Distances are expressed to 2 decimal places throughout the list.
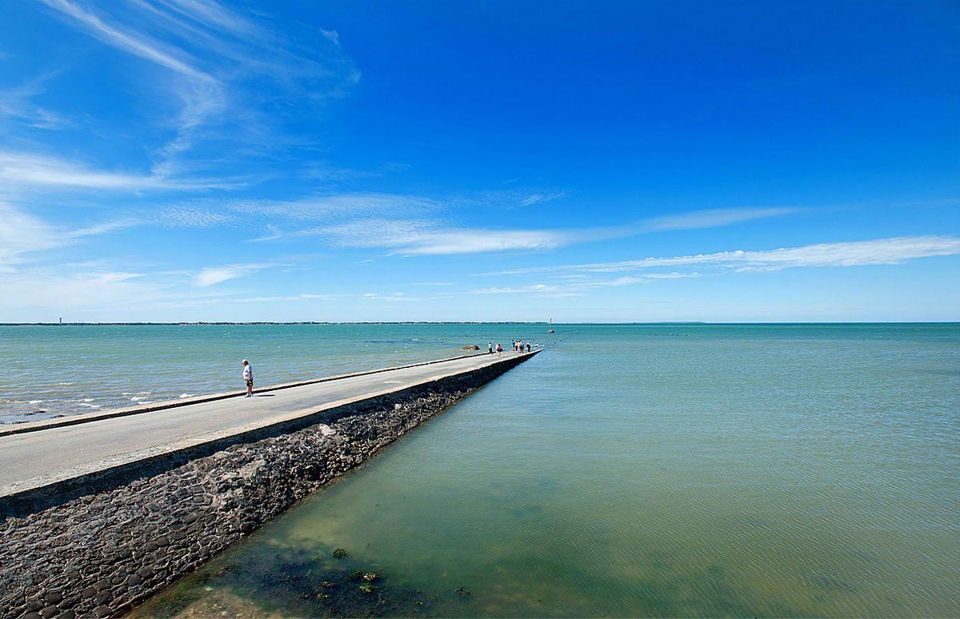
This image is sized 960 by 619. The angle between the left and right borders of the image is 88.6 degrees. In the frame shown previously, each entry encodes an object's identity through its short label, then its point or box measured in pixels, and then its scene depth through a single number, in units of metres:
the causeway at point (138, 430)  8.18
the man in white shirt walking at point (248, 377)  18.25
